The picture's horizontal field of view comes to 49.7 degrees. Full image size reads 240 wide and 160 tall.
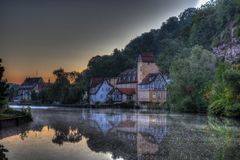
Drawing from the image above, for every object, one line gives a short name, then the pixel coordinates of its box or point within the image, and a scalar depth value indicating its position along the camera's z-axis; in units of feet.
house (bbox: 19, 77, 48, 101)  378.98
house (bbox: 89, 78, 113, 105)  257.96
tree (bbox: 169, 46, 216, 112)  147.58
